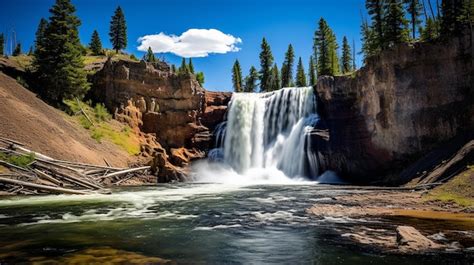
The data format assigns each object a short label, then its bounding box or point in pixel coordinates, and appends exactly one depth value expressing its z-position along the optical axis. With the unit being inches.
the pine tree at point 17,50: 3419.0
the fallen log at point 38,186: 900.0
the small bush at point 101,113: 1740.9
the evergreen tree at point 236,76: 3656.5
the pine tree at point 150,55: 3510.1
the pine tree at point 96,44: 2974.9
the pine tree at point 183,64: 3815.9
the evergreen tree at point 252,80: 3646.2
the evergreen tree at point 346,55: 3410.4
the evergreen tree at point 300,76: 3435.0
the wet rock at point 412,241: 384.8
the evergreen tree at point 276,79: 3547.0
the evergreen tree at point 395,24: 1605.6
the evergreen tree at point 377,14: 1777.8
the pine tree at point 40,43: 1606.8
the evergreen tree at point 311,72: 3622.0
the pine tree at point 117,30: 3164.4
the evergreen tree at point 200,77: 3754.9
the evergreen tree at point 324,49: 2650.1
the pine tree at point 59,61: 1590.8
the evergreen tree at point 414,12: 1935.3
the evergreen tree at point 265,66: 3139.8
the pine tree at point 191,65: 3988.2
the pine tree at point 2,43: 3244.1
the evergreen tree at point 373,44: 1778.4
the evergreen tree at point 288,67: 3196.4
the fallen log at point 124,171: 1280.0
